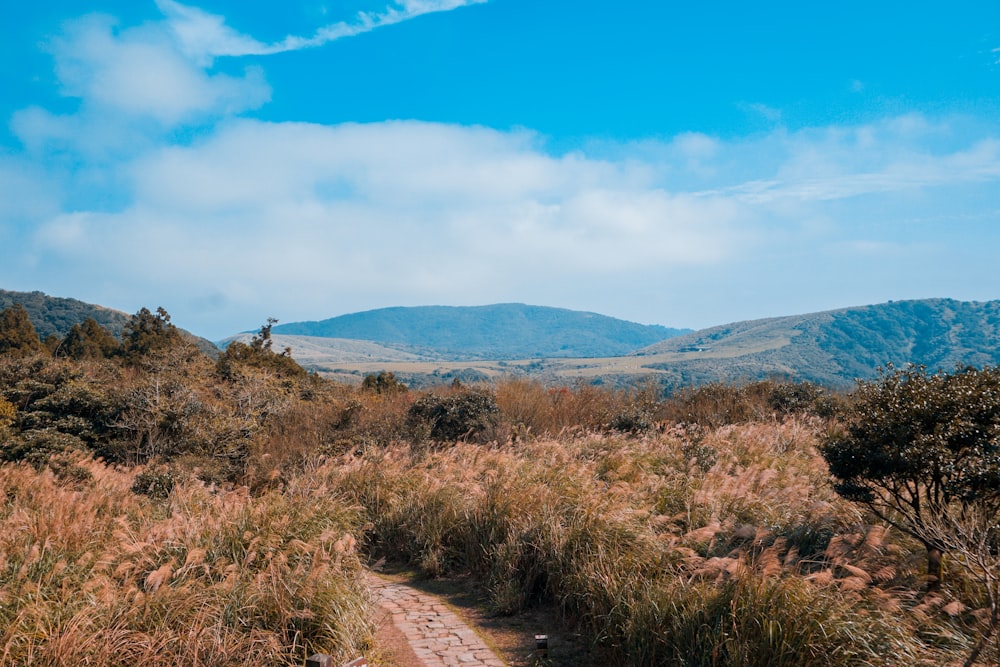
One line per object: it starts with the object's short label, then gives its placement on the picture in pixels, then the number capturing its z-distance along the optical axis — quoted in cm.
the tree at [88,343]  2922
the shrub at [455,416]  1555
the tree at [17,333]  2708
